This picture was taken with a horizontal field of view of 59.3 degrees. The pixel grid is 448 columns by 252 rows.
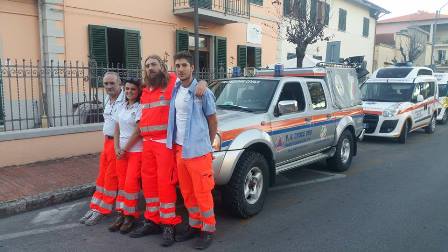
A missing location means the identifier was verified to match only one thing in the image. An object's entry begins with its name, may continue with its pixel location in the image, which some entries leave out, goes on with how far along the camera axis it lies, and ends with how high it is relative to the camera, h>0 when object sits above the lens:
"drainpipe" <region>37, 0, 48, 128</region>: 7.48 -0.05
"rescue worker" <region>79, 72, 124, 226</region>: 4.69 -1.05
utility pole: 9.53 +1.31
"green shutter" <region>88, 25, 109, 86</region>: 11.15 +0.98
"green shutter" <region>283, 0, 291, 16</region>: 16.14 +3.09
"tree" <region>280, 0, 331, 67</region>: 13.23 +1.80
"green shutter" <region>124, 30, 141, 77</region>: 12.14 +0.96
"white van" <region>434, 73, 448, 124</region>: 16.02 -0.68
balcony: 13.40 +2.51
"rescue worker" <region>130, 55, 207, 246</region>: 4.13 -0.70
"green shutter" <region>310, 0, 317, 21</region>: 14.07 +2.84
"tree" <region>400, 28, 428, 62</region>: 30.94 +3.24
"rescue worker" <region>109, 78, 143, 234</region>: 4.42 -0.84
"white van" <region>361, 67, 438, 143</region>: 10.78 -0.59
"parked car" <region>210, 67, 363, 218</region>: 4.71 -0.67
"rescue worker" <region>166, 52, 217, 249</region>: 3.99 -0.62
